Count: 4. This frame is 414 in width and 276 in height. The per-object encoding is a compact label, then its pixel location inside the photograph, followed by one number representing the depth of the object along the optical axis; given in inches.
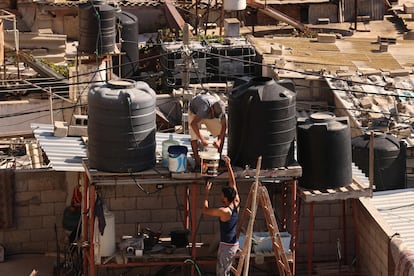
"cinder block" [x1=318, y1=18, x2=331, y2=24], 1759.4
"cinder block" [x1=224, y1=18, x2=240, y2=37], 1411.2
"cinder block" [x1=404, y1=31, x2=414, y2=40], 1505.9
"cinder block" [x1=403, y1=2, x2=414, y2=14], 1780.3
